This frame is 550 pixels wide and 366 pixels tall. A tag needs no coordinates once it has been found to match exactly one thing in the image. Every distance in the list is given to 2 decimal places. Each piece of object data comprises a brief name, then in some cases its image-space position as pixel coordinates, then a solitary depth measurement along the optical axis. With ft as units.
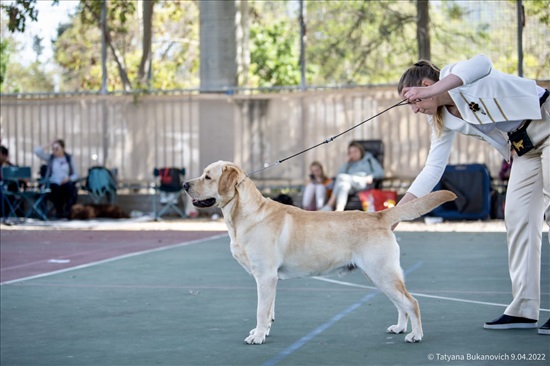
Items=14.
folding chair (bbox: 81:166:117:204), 64.95
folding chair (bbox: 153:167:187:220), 62.64
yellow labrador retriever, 20.30
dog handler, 19.76
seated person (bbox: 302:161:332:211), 59.67
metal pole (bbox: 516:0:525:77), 59.16
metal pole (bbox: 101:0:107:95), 68.03
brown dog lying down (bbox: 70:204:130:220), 63.36
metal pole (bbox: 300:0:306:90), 64.18
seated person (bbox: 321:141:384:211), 57.67
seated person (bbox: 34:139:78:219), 63.52
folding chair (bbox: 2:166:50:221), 61.26
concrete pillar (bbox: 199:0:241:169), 66.13
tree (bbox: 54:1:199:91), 72.84
